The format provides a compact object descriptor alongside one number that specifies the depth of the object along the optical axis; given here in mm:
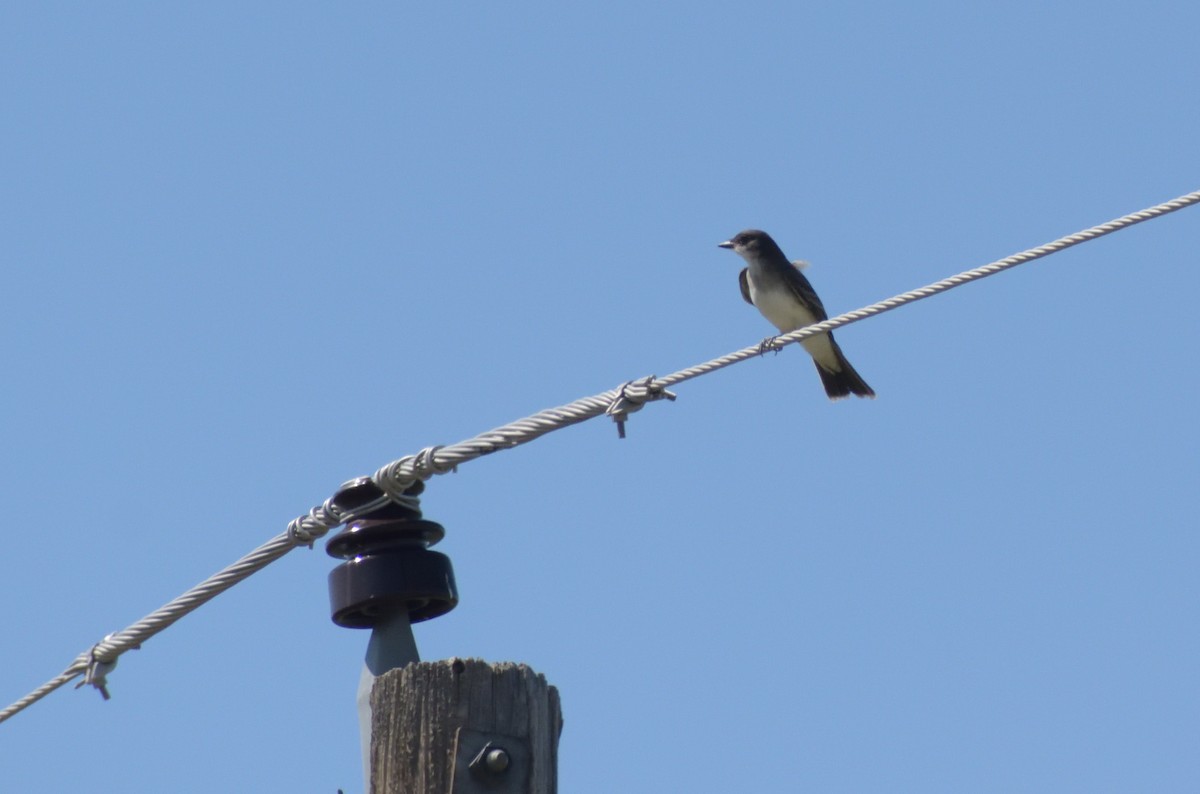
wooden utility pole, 7352
